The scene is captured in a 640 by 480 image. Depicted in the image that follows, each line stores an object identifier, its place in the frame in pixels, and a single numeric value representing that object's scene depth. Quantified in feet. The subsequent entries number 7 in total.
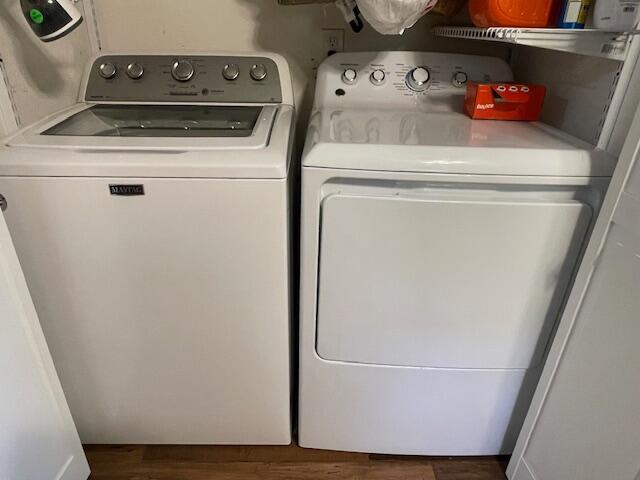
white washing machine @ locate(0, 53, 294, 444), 3.14
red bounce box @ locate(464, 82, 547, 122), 3.97
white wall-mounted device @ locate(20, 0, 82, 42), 3.33
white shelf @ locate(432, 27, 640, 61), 3.04
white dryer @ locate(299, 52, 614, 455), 3.14
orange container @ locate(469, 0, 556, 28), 3.47
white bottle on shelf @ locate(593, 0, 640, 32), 2.81
